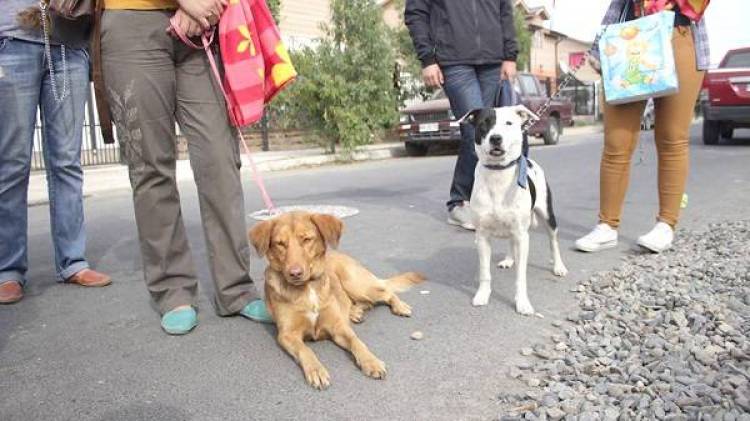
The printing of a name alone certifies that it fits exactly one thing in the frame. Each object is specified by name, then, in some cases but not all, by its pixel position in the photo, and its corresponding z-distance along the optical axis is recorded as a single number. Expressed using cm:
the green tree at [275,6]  1641
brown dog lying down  281
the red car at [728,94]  1317
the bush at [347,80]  1434
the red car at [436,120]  1540
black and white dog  348
